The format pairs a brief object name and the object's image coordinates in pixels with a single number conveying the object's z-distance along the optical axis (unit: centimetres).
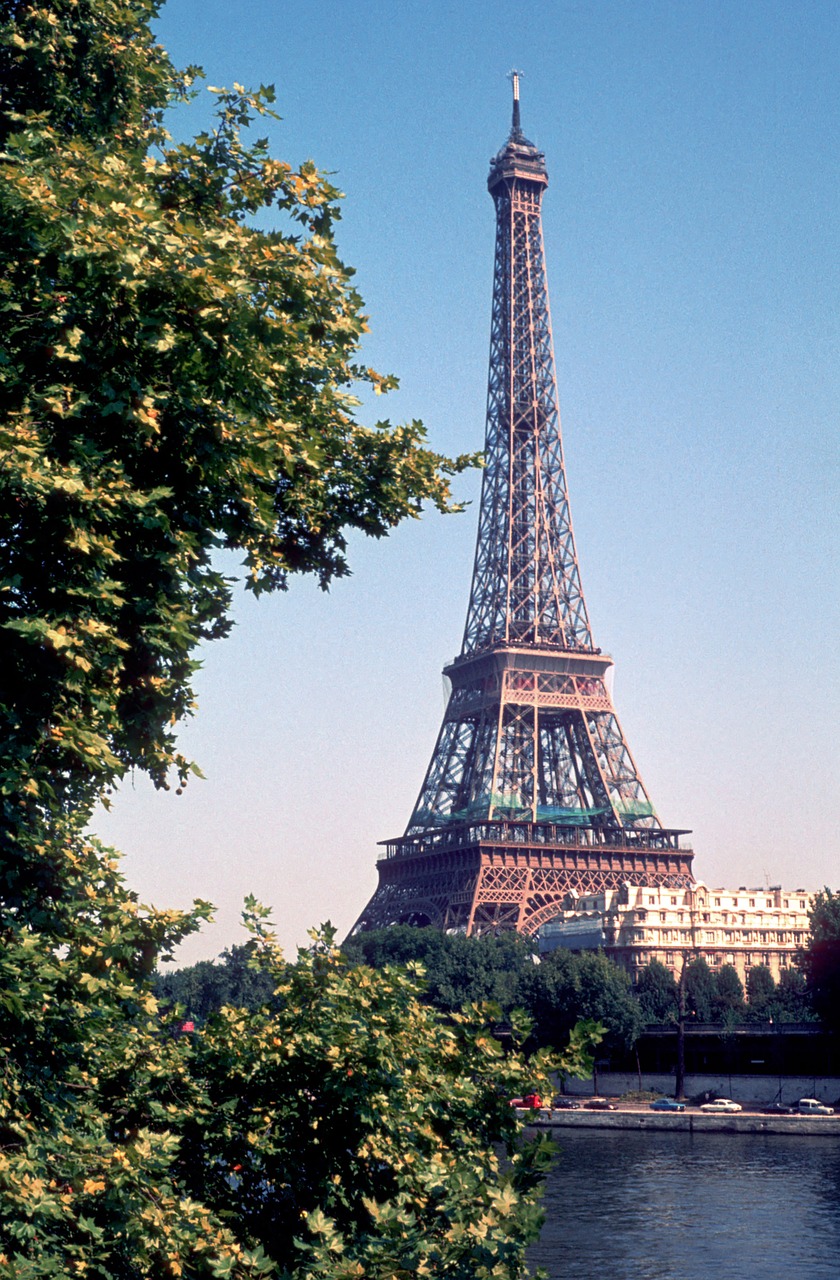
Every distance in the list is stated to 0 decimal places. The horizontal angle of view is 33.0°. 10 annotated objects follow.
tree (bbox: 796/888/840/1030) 9494
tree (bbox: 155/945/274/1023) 15288
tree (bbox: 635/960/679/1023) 11912
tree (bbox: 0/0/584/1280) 1275
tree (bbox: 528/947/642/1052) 11138
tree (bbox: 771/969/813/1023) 11862
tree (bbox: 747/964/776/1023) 12106
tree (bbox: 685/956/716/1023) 11956
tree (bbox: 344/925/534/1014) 11750
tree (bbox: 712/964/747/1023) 11789
